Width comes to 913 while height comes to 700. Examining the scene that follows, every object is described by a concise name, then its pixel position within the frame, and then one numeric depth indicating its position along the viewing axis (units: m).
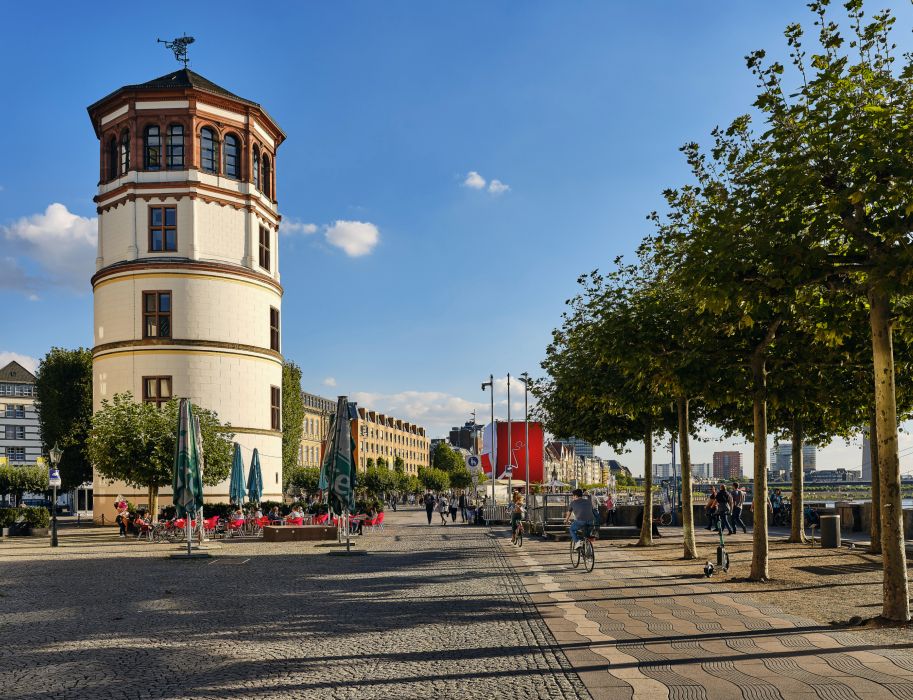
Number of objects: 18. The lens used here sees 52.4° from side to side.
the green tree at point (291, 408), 69.12
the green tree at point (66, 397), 55.53
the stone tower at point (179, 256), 43.94
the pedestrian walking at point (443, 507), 46.41
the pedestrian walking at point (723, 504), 30.25
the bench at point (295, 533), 32.88
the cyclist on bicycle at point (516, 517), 29.19
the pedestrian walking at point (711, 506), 31.05
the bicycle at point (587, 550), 19.20
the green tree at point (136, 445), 35.41
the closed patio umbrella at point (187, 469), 26.47
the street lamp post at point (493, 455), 48.99
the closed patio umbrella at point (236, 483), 38.94
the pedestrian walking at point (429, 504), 47.00
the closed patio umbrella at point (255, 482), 38.78
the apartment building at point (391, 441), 147.54
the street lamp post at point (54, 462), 30.58
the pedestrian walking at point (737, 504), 34.12
